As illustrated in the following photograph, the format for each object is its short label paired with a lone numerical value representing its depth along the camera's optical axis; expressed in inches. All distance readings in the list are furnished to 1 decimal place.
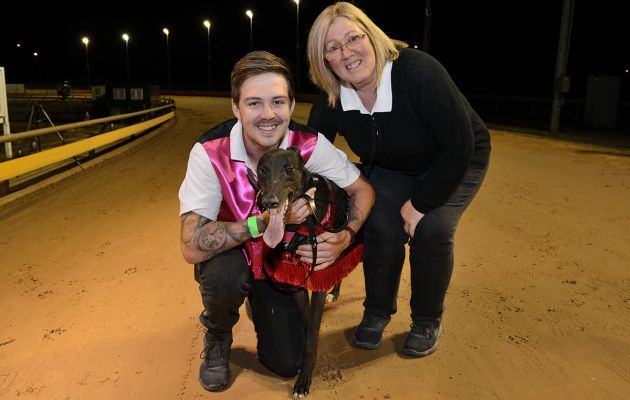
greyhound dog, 88.1
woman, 109.9
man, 98.3
